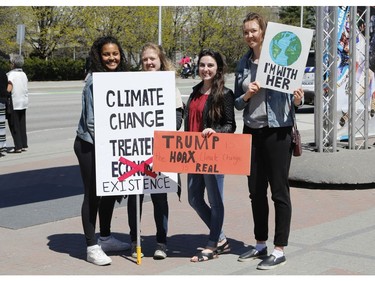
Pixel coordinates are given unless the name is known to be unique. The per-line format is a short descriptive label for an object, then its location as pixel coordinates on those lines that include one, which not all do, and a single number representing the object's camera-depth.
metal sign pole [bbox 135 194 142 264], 6.13
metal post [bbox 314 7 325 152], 9.88
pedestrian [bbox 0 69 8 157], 13.24
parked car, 22.48
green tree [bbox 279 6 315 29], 64.46
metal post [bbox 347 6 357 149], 9.90
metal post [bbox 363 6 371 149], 10.19
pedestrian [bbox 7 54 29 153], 13.69
